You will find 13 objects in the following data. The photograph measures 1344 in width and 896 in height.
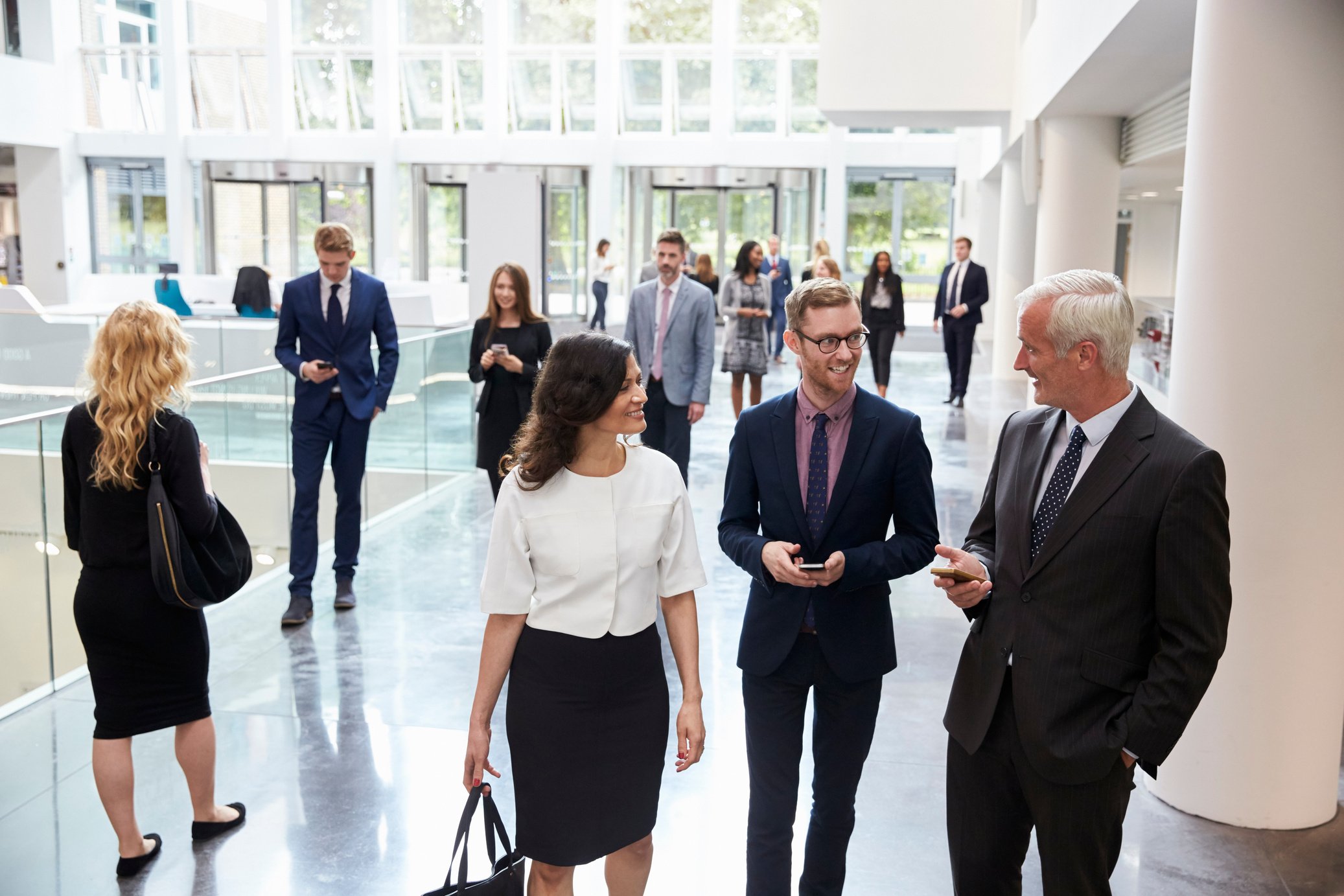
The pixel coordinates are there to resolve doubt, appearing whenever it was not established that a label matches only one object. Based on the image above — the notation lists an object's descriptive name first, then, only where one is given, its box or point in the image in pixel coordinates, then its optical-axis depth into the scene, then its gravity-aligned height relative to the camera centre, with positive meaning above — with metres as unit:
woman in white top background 22.12 -0.52
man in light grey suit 6.92 -0.51
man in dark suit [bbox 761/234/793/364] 18.45 -0.33
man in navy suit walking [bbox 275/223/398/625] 5.86 -0.62
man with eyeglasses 2.81 -0.69
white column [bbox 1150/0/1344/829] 3.64 -0.38
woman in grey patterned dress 10.63 -0.57
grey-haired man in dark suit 2.22 -0.65
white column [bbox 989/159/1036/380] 16.78 +0.05
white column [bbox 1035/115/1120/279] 11.93 +0.67
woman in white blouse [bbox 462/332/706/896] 2.52 -0.76
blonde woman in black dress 3.38 -0.80
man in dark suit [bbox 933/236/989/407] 13.36 -0.64
